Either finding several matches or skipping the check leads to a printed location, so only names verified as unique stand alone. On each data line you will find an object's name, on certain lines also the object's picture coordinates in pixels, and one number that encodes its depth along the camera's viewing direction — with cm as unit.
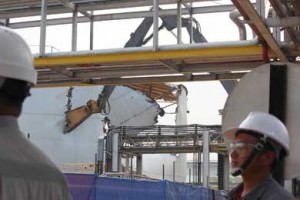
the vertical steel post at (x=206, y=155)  2800
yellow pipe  759
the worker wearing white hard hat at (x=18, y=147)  185
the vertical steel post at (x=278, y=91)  517
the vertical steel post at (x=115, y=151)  2820
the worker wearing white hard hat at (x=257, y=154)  352
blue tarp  1158
